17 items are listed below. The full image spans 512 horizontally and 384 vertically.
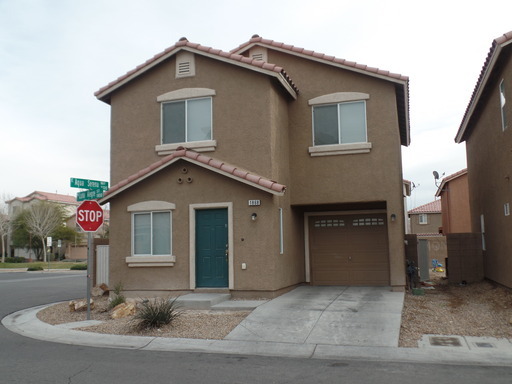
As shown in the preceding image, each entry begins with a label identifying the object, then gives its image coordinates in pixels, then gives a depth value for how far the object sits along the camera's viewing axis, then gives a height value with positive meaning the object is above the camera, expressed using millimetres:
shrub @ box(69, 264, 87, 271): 39622 -1422
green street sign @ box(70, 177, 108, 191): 12648 +1612
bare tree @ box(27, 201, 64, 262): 55606 +3226
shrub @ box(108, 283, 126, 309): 13086 -1260
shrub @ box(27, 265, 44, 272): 39875 -1426
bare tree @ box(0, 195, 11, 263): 55344 +2868
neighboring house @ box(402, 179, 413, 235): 22317 +2396
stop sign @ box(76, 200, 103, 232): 11859 +759
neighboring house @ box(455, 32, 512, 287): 12977 +2550
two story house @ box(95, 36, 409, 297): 13859 +2066
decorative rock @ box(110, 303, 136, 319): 12055 -1449
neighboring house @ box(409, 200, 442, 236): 46438 +2085
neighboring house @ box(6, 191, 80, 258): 61044 +5617
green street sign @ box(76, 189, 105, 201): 13156 +1349
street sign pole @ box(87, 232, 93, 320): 11823 -529
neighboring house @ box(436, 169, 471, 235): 27516 +2104
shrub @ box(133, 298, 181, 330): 10539 -1388
